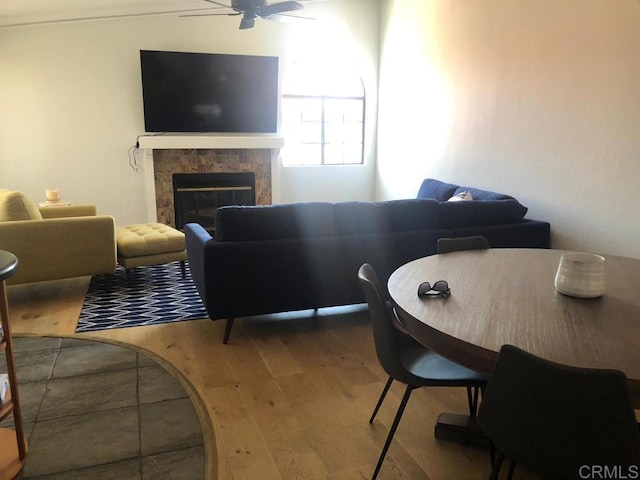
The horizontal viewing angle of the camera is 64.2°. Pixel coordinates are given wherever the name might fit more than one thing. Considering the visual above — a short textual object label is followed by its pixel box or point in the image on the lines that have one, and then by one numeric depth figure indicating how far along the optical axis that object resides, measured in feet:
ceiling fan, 14.57
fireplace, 21.08
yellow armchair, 12.71
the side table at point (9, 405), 5.72
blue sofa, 10.24
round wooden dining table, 4.33
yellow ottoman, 14.42
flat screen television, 20.45
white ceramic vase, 5.55
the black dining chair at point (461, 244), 8.23
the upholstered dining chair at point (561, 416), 3.66
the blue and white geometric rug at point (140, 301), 12.05
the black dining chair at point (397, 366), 5.90
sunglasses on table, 5.71
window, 23.12
